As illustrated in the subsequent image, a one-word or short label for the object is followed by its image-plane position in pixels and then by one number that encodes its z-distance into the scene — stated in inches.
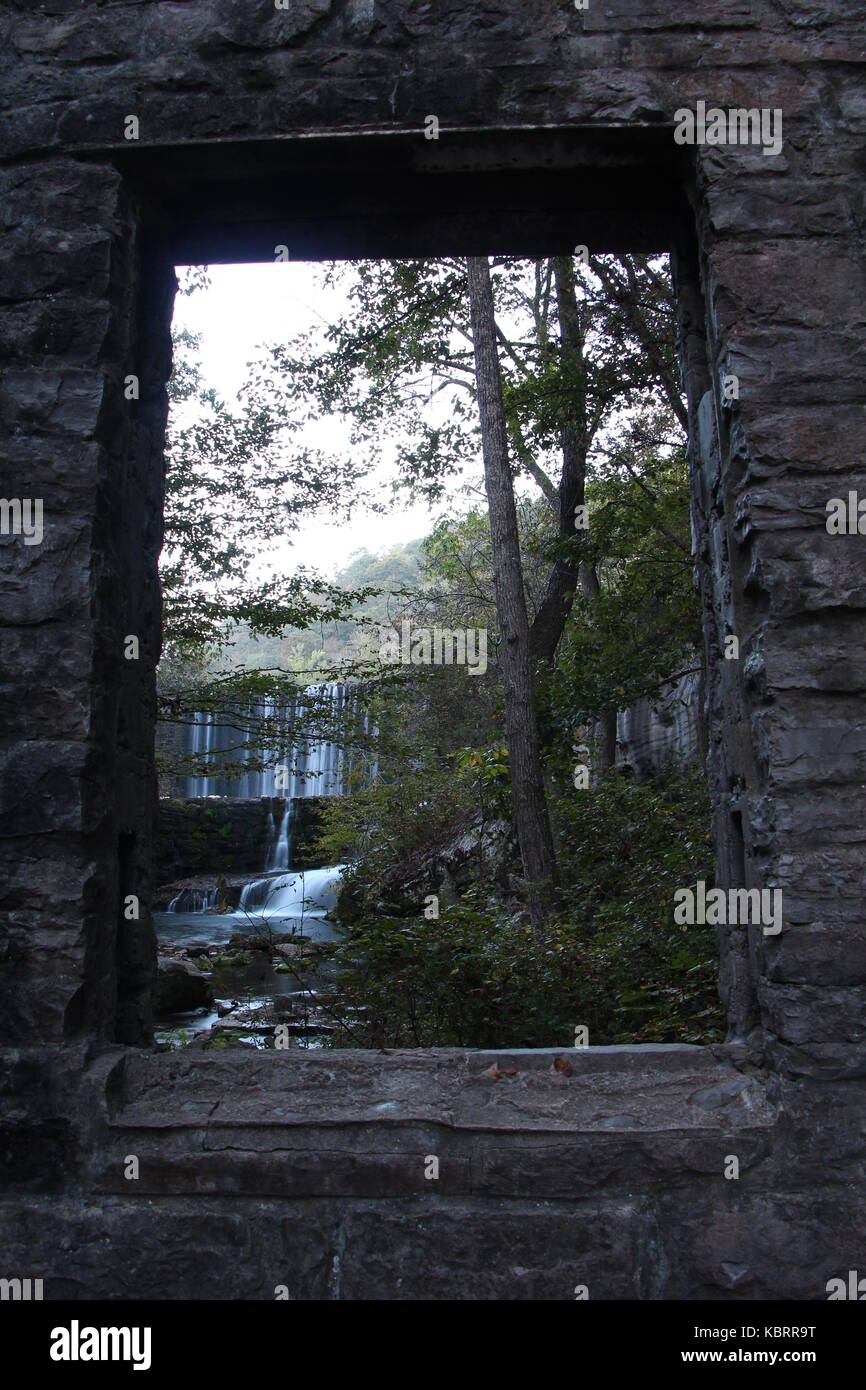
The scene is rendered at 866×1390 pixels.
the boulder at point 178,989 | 303.0
